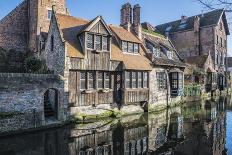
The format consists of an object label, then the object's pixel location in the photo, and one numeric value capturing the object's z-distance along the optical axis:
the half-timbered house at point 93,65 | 19.58
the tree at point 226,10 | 5.57
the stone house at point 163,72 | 26.91
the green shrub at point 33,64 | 22.69
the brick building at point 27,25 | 28.31
